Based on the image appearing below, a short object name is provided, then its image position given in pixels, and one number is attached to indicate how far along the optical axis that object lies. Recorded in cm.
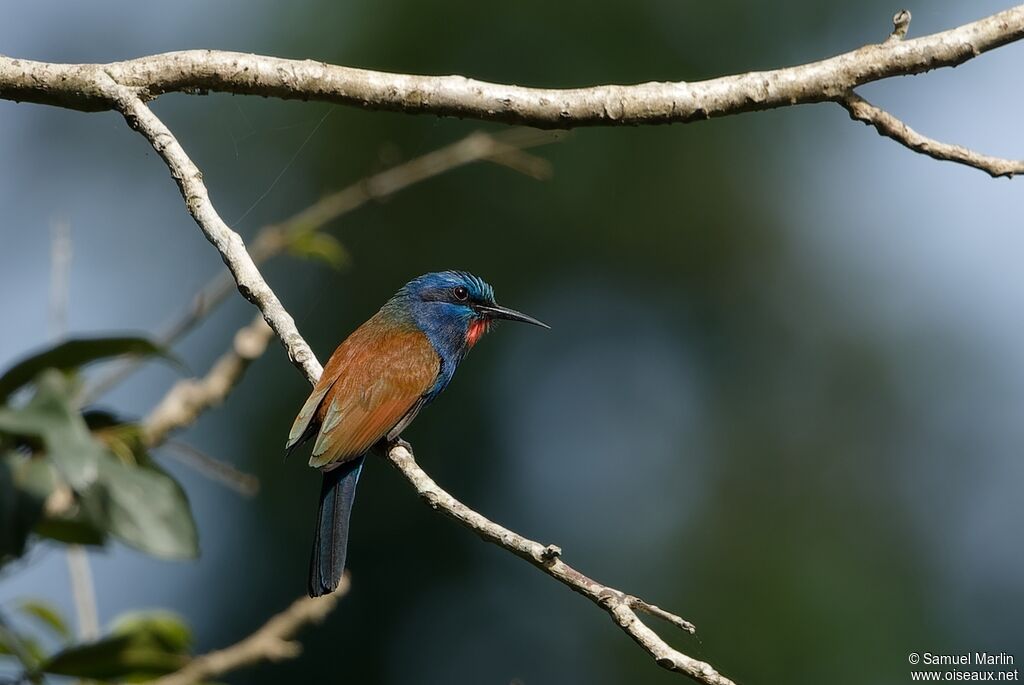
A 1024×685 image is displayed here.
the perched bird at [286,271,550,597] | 659
